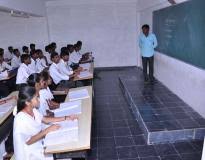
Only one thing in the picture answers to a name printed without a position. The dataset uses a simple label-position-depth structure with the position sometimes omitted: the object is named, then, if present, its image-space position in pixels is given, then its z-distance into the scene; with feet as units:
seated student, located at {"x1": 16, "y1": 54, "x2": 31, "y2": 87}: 17.24
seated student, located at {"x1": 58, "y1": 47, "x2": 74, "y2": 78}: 16.66
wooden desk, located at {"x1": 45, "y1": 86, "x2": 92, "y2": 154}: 6.64
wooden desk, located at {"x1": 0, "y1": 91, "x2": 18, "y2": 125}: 9.70
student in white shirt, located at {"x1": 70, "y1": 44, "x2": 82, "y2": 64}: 24.32
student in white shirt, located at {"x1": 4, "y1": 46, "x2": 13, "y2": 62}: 28.22
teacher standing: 20.40
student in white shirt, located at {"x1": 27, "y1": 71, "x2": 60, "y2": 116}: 9.92
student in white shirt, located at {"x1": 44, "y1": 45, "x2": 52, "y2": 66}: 30.71
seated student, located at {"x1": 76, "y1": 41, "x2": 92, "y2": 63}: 23.96
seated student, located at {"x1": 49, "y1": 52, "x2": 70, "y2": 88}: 15.99
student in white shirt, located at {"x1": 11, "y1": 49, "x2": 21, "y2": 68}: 24.94
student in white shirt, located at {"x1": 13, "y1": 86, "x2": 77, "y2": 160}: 7.01
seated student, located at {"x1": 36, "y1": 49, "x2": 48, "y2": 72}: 21.45
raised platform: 12.07
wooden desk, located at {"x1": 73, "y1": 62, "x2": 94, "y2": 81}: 15.97
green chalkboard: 13.10
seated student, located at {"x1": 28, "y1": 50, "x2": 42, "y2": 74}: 19.61
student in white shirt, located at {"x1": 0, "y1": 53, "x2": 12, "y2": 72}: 20.81
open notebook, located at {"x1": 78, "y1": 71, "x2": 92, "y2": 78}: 16.29
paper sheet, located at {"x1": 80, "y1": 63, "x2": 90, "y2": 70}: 19.34
